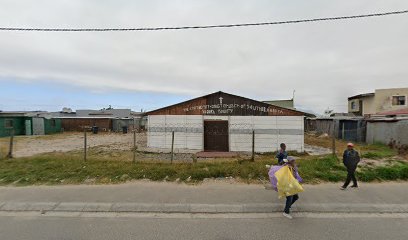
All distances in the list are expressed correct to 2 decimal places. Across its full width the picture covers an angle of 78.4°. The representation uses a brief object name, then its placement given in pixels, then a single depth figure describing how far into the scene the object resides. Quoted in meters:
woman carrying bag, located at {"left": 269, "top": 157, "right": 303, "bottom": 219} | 4.97
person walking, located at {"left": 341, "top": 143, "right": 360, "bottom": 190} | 6.79
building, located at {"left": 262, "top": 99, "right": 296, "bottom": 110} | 32.53
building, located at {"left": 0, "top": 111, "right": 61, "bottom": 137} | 28.81
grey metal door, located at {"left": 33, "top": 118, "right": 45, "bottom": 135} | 31.88
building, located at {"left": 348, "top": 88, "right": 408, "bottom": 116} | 36.25
